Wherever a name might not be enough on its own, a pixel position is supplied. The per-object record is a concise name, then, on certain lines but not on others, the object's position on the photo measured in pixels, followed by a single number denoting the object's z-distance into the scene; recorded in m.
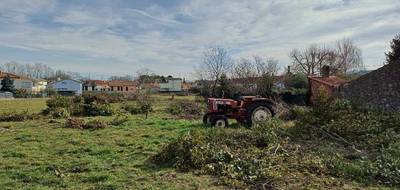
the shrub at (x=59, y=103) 25.98
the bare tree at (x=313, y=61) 51.41
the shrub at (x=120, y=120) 18.23
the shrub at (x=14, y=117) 20.92
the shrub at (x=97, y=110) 24.17
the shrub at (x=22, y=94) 63.51
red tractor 15.81
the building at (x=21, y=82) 83.81
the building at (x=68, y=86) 87.00
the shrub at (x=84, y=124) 16.53
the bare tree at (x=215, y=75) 44.92
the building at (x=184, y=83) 93.86
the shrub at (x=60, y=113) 22.56
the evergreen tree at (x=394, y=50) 31.93
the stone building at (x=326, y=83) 20.44
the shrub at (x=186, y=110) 22.84
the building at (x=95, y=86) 92.94
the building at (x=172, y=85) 89.88
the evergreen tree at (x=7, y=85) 72.88
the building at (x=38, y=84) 90.19
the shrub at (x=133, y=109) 25.31
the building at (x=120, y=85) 94.94
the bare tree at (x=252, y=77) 36.20
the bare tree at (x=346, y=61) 50.81
